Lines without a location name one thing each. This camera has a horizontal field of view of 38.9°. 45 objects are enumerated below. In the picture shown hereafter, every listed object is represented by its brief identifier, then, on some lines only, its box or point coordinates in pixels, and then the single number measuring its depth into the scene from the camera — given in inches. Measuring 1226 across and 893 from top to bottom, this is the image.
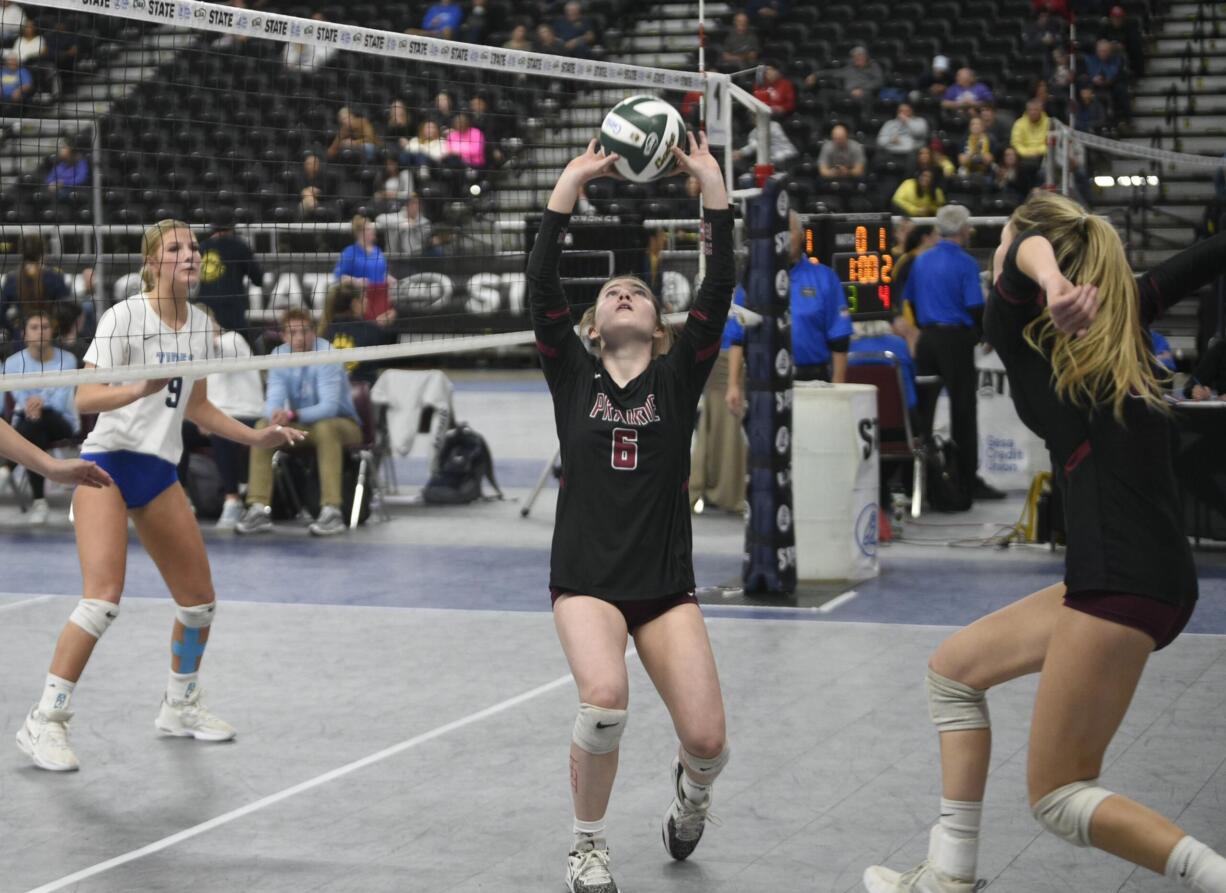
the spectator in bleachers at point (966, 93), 829.2
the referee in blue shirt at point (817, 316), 431.2
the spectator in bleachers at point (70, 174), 662.5
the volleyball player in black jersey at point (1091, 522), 150.9
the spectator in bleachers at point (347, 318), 475.5
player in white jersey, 241.3
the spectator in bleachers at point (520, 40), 926.4
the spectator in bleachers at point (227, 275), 452.4
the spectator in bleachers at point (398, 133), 368.2
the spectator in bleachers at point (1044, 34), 846.5
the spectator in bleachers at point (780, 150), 802.2
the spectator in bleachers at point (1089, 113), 798.5
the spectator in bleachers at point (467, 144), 509.5
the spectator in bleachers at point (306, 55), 687.7
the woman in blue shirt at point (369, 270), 466.6
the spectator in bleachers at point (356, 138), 383.6
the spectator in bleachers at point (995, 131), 786.8
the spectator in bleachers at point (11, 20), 747.3
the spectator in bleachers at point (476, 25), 965.8
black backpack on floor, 526.0
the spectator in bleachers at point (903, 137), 804.6
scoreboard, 461.7
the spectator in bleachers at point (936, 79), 856.0
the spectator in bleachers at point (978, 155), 777.6
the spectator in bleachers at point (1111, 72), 838.5
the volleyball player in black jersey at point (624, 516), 181.9
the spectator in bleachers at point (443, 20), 975.6
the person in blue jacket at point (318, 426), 474.3
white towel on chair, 536.7
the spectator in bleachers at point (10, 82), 791.7
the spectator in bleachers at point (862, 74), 873.5
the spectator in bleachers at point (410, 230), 455.8
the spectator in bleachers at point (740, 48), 876.0
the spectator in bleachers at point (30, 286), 494.2
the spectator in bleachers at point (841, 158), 794.2
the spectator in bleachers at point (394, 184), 408.5
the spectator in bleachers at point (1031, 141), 763.4
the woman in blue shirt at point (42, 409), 469.7
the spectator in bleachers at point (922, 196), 733.3
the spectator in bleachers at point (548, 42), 923.4
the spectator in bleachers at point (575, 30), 936.3
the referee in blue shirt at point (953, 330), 516.7
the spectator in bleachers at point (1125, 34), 861.2
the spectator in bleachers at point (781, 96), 855.7
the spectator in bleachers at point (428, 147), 425.0
